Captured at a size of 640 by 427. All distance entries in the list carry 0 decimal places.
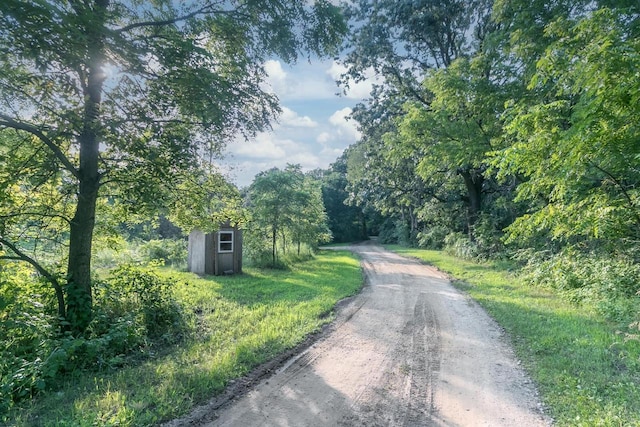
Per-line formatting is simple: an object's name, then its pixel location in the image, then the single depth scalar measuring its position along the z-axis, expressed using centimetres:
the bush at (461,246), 1686
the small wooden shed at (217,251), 1288
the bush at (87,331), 386
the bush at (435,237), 2513
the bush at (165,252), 1586
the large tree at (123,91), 351
